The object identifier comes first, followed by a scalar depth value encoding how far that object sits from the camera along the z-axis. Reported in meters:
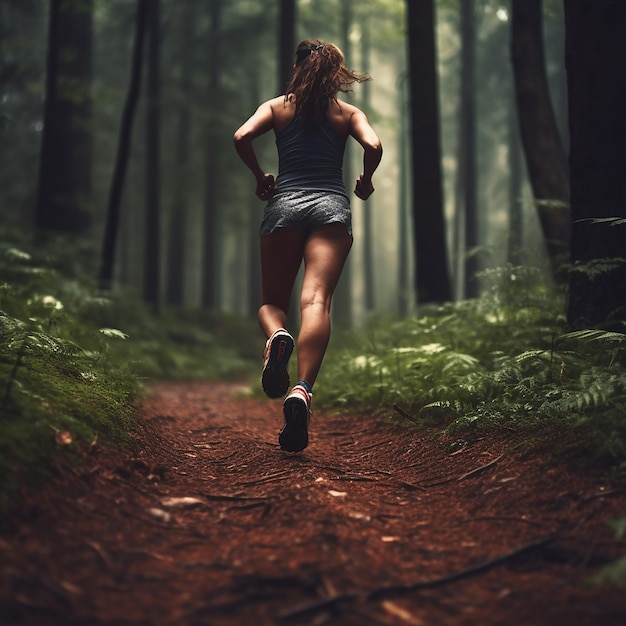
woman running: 3.89
